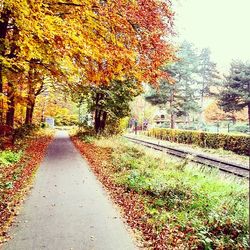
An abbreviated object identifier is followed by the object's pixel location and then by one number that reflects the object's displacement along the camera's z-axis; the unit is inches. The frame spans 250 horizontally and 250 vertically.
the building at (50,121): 2704.2
